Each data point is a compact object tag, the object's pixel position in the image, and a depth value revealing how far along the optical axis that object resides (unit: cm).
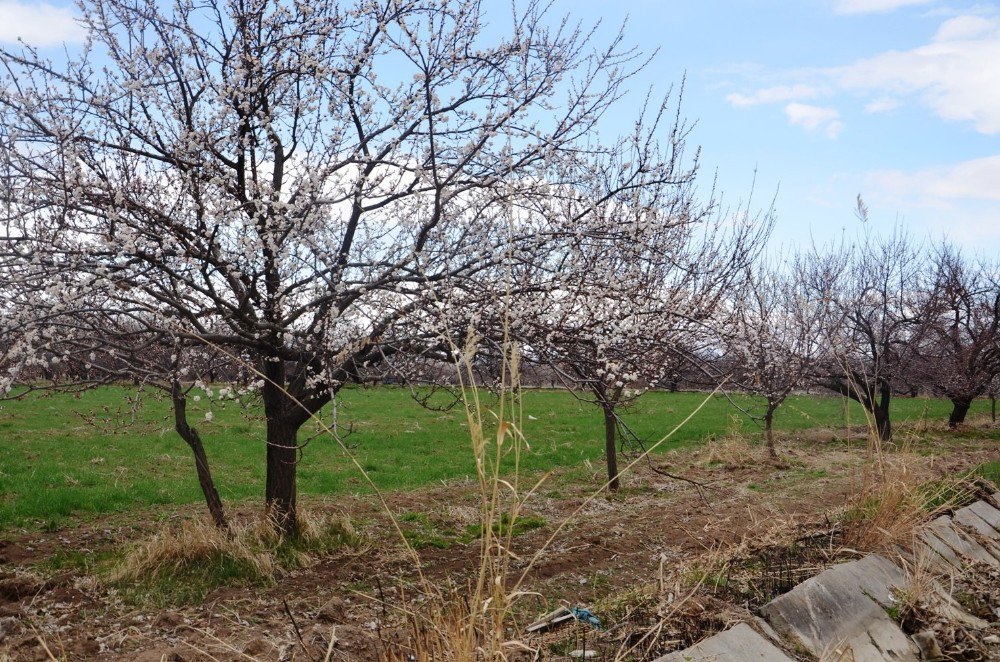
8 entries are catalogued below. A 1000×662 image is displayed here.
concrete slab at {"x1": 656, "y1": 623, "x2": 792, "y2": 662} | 288
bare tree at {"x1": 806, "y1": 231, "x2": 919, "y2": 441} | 1612
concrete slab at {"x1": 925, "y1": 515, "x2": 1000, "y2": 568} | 498
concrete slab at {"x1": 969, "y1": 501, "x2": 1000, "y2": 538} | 593
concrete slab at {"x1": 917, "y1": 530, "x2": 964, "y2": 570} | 473
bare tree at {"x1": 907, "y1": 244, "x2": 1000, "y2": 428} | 1695
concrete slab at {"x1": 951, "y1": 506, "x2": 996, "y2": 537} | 553
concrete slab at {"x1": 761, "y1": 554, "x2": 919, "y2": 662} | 342
